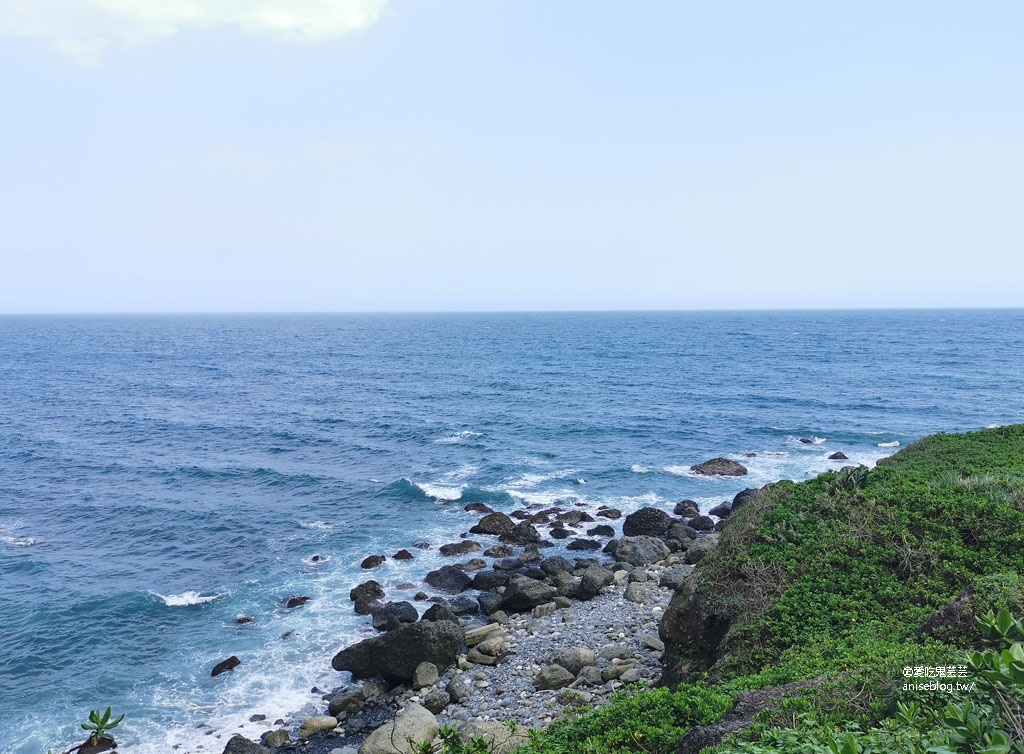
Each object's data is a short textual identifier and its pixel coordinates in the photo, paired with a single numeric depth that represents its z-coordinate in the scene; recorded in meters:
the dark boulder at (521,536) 31.00
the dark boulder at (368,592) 25.31
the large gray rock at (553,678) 17.94
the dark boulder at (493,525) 32.06
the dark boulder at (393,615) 23.30
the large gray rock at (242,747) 16.64
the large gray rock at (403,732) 15.80
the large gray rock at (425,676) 19.36
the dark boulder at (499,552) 29.53
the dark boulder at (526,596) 24.34
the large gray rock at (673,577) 24.56
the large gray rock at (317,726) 17.77
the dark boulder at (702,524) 31.98
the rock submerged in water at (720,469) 41.03
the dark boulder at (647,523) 31.64
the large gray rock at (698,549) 27.22
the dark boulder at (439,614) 23.28
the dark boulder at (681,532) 30.14
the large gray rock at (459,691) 18.28
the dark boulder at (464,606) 24.56
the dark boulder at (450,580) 26.50
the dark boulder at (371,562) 28.33
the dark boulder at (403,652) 19.84
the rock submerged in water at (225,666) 20.78
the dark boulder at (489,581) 26.39
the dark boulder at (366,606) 24.38
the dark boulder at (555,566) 27.00
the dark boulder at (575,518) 33.66
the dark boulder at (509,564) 28.03
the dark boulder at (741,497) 33.78
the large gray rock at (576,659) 18.59
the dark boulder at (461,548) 29.88
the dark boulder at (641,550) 28.20
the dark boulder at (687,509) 33.56
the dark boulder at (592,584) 24.91
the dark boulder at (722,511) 33.72
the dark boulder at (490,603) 24.47
